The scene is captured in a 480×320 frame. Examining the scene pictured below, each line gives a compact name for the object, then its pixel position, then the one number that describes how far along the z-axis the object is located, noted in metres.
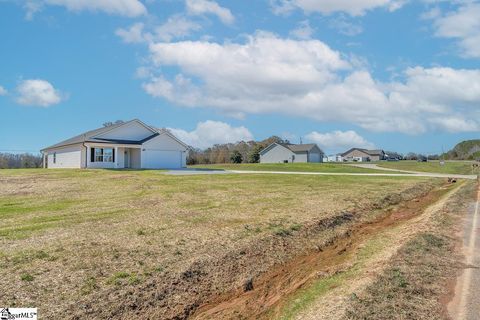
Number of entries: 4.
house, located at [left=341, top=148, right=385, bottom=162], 124.00
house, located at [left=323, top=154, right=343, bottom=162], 129.50
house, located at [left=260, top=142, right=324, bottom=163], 81.75
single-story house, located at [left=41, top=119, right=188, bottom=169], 36.66
